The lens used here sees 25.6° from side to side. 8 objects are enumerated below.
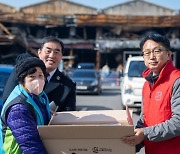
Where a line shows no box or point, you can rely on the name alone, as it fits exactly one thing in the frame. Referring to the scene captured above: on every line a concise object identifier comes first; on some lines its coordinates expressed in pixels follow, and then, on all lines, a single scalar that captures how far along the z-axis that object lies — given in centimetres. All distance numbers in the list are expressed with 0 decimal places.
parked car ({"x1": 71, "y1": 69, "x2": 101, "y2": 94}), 2042
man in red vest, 259
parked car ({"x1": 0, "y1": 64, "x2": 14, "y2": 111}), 703
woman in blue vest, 236
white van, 1168
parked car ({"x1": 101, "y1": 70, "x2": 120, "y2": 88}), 2925
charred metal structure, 3459
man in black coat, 338
